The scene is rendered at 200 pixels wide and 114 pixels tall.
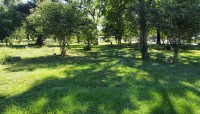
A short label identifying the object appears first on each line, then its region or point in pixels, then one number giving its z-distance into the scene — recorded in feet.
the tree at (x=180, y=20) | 33.42
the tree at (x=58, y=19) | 40.34
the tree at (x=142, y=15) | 39.02
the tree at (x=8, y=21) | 76.52
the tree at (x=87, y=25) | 43.71
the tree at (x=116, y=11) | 44.97
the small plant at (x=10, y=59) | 36.06
